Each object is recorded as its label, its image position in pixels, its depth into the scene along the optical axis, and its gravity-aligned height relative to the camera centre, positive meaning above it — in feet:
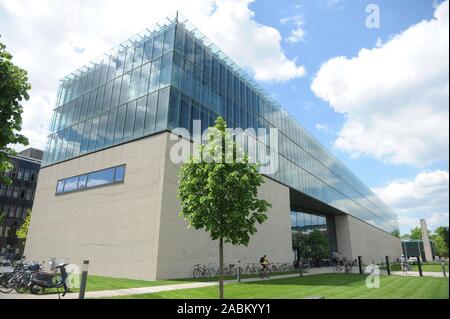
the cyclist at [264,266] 75.64 -3.01
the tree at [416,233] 418.35 +31.08
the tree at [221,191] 38.17 +7.67
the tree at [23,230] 135.62 +8.61
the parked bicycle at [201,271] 68.61 -4.14
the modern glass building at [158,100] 77.77 +45.07
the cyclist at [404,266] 89.79 -2.89
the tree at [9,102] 35.78 +17.11
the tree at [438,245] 391.65 +14.15
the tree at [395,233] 339.26 +26.13
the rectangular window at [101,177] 77.77 +18.55
